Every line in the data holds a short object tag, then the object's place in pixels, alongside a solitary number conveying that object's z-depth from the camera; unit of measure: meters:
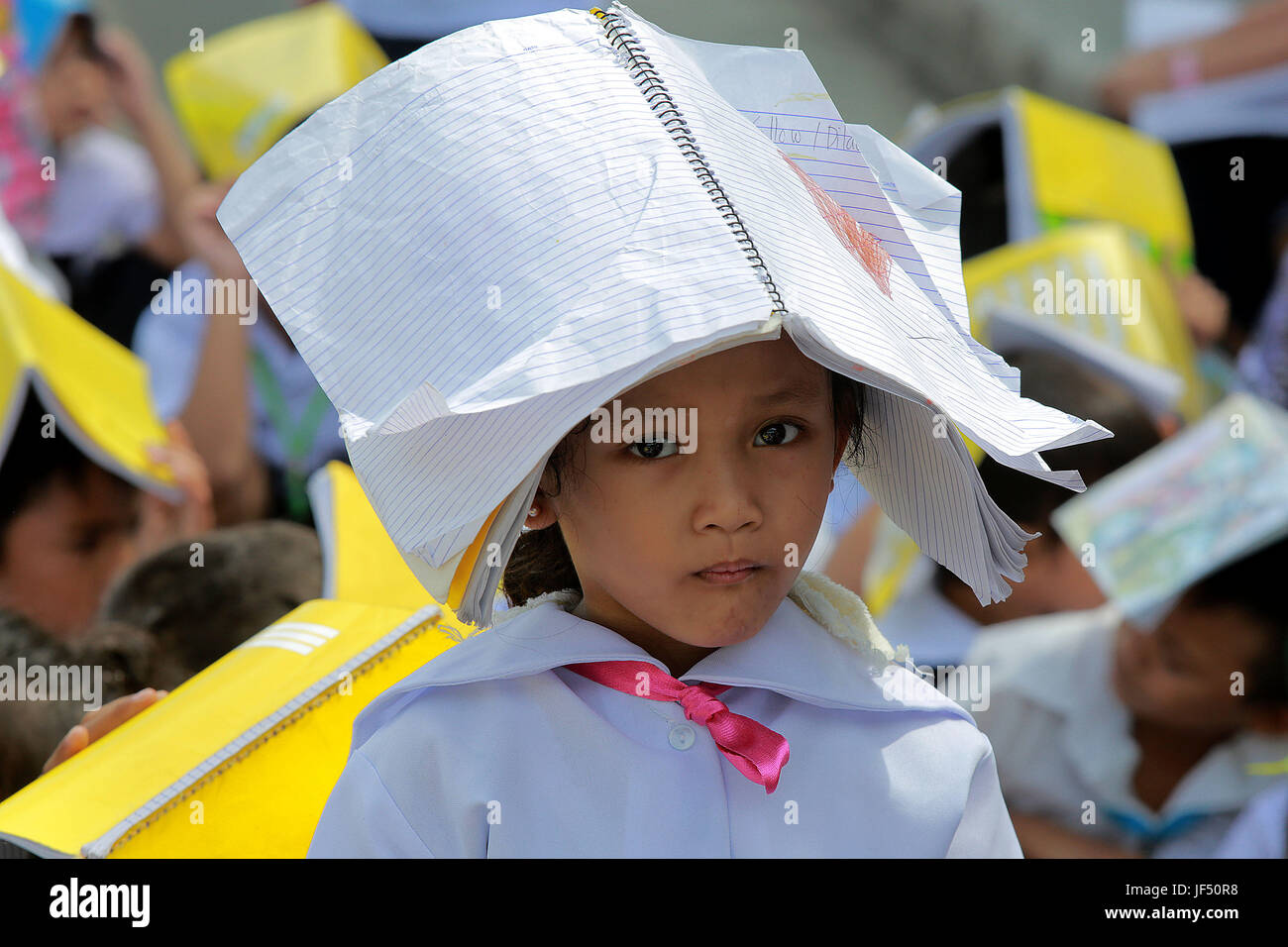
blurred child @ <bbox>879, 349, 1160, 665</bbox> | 2.60
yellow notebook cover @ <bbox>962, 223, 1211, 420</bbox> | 2.82
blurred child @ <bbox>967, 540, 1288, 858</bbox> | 2.34
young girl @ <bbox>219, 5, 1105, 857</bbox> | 0.97
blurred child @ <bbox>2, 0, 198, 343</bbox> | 3.68
